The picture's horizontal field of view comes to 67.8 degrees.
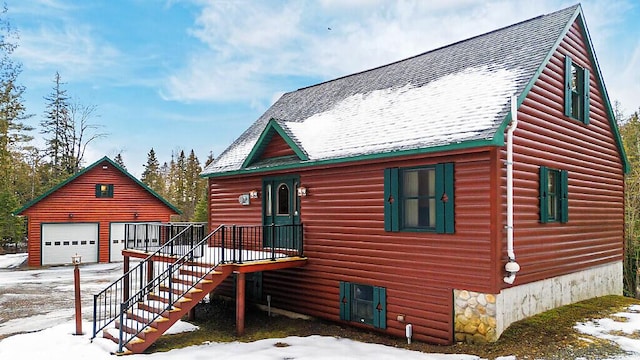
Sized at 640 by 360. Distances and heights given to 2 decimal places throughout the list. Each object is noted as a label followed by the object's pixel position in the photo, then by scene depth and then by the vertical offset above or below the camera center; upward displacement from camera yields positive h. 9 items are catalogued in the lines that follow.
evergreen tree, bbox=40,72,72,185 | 40.06 +5.42
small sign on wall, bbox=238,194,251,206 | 13.08 -0.34
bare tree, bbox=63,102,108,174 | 39.47 +4.54
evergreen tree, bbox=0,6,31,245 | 24.53 +4.17
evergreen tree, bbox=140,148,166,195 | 51.72 +1.61
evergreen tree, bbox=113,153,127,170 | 55.55 +3.43
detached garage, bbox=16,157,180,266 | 23.98 -1.36
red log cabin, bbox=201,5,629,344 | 8.34 -0.03
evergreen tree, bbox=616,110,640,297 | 18.81 -1.83
